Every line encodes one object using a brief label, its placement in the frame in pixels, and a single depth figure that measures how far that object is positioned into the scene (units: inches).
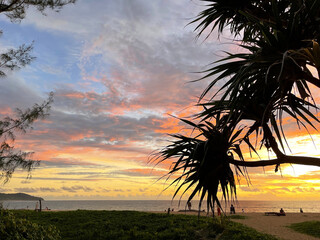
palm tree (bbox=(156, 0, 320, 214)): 148.3
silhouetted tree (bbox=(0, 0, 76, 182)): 357.4
